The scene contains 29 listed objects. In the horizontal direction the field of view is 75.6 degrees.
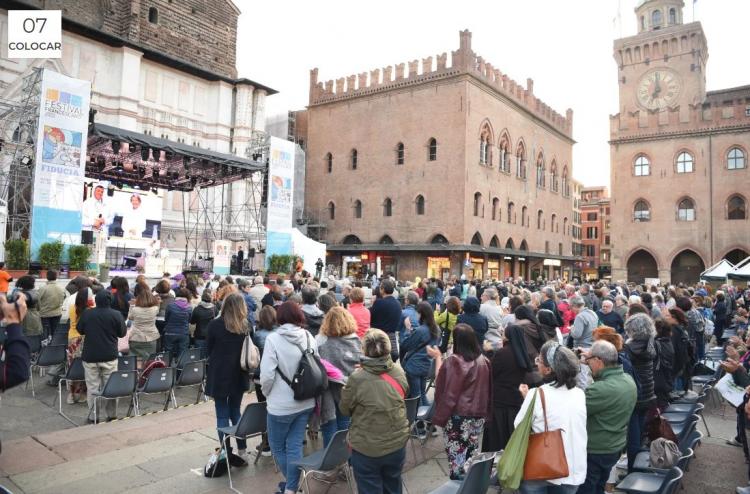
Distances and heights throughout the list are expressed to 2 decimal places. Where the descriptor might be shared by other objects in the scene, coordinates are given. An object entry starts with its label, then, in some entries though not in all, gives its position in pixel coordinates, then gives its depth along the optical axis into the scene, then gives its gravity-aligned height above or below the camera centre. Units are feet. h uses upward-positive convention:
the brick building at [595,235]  217.15 +16.84
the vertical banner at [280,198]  78.69 +10.92
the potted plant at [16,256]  48.78 +0.07
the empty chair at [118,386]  18.71 -5.00
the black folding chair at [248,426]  14.03 -4.84
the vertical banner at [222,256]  72.43 +0.86
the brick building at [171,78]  84.12 +34.71
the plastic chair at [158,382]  20.30 -5.18
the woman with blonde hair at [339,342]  14.75 -2.40
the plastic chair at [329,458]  12.23 -5.08
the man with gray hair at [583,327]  23.75 -2.77
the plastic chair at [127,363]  20.55 -4.45
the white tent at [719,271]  64.26 +0.50
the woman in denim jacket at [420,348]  18.43 -3.17
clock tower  115.14 +51.91
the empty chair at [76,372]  20.98 -4.99
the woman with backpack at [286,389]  12.67 -3.36
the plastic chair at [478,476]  9.96 -4.36
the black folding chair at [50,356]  23.22 -4.81
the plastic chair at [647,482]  10.39 -5.30
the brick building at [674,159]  108.78 +27.04
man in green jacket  11.05 -3.22
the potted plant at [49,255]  50.31 +0.22
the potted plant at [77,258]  51.96 +0.00
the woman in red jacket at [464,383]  12.94 -3.11
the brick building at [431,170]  97.04 +21.57
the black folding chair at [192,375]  21.67 -5.20
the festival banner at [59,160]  53.47 +10.97
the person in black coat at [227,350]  14.74 -2.69
